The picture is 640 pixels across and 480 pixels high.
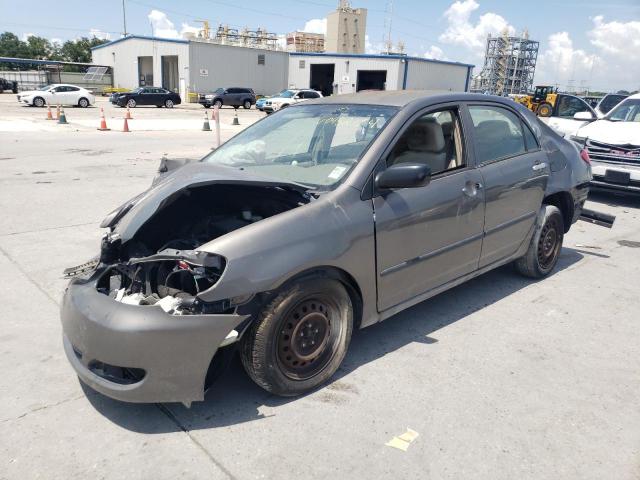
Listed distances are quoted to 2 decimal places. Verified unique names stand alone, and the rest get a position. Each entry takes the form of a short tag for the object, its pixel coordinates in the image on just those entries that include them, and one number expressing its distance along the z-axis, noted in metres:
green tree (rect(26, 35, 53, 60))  96.12
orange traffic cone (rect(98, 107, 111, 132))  18.88
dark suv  40.31
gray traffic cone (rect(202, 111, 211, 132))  20.99
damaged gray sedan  2.54
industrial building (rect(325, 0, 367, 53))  81.81
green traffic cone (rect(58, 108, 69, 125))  20.80
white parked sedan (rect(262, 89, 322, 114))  37.28
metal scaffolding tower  110.19
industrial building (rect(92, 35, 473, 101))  49.62
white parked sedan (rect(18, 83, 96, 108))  31.27
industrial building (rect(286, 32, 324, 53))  84.44
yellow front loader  27.29
